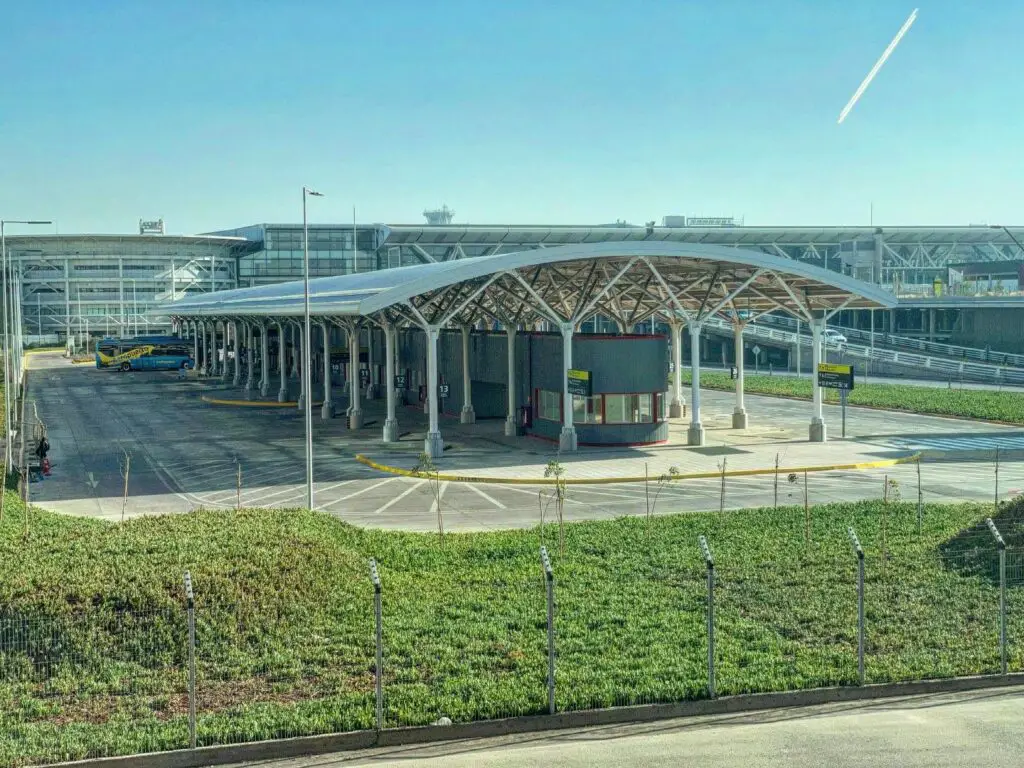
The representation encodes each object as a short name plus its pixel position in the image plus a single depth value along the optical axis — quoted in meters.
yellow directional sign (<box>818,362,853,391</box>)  44.53
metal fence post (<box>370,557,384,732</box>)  13.70
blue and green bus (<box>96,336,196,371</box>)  100.00
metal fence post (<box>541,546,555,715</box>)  14.16
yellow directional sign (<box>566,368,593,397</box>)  40.53
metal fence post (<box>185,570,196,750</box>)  13.17
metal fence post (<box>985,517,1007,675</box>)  15.27
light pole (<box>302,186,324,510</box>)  29.23
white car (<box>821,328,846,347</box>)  88.40
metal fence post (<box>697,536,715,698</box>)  14.55
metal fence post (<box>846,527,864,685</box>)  15.00
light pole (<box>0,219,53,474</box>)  35.66
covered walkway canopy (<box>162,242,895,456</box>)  39.94
